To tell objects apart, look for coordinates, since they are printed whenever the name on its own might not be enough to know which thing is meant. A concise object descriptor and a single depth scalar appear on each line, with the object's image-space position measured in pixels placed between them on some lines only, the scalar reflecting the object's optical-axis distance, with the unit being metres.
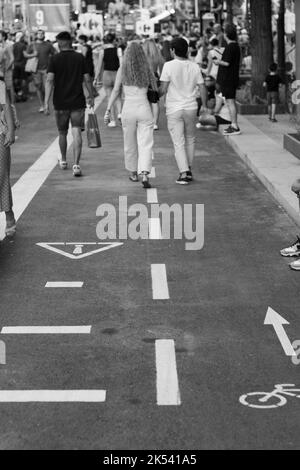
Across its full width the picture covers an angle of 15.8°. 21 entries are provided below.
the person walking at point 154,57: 21.64
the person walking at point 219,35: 32.14
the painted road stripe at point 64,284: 8.91
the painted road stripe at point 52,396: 6.10
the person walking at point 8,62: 22.93
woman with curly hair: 13.88
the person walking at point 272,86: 22.28
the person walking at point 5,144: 10.49
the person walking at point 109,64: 24.45
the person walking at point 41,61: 28.04
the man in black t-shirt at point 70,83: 14.77
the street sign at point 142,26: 39.95
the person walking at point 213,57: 24.22
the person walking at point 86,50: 31.34
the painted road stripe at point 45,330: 7.48
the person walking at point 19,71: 33.09
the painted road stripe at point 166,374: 6.11
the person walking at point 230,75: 20.43
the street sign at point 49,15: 46.47
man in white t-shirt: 13.94
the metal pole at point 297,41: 19.33
